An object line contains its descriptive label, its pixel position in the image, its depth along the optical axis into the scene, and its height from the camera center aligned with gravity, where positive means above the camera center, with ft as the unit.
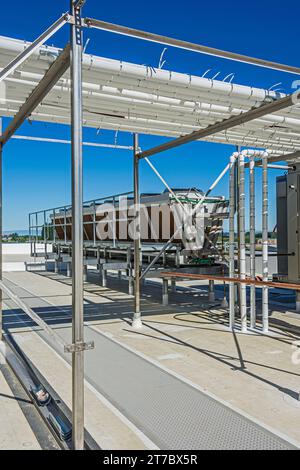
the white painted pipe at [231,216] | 21.44 +1.02
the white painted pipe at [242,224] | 21.58 +0.58
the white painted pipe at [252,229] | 21.16 +0.29
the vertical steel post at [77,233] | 8.98 +0.09
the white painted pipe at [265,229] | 20.61 +0.30
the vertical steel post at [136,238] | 21.70 -0.08
